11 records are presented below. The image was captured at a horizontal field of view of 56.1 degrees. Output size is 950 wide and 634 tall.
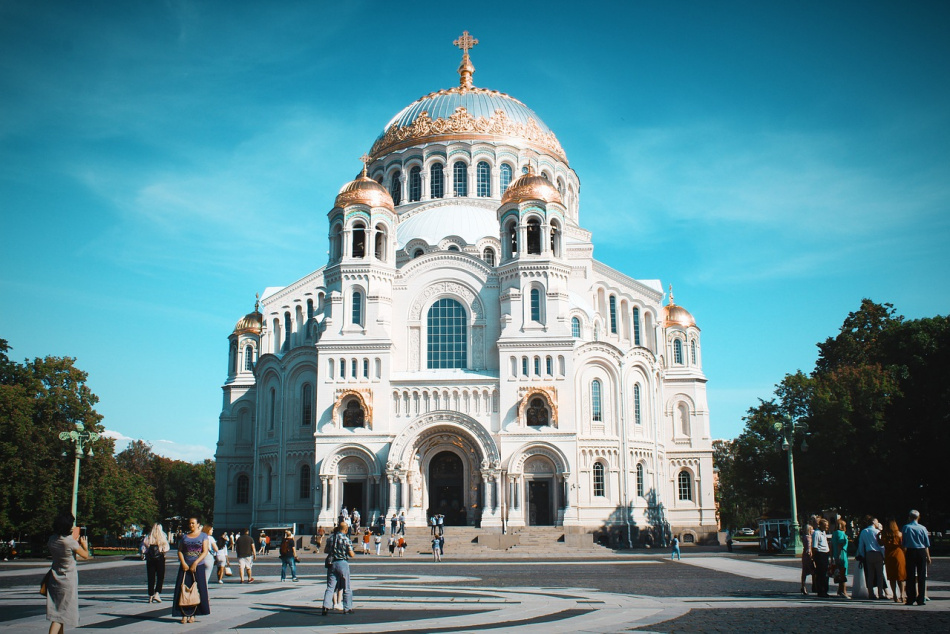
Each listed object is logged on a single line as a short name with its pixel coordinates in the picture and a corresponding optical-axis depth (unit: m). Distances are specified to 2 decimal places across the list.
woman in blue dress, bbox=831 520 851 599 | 16.83
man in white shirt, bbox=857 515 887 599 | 16.05
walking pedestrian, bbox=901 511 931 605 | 15.12
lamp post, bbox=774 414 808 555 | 31.48
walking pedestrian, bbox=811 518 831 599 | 16.77
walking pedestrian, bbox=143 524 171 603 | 16.27
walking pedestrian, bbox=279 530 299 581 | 21.70
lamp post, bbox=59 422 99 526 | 30.12
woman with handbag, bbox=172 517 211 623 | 13.06
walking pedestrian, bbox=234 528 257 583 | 21.55
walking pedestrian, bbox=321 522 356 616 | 14.27
